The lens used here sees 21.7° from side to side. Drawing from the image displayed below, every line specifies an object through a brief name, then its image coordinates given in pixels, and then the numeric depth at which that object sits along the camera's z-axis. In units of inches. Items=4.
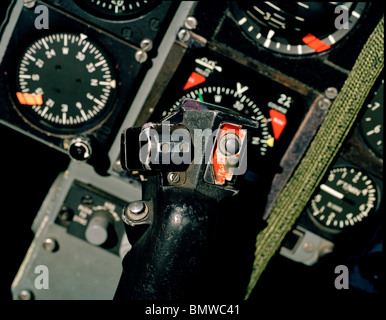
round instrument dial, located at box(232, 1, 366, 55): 24.8
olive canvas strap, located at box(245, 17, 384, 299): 25.2
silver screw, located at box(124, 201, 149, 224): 21.9
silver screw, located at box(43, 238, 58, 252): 25.8
